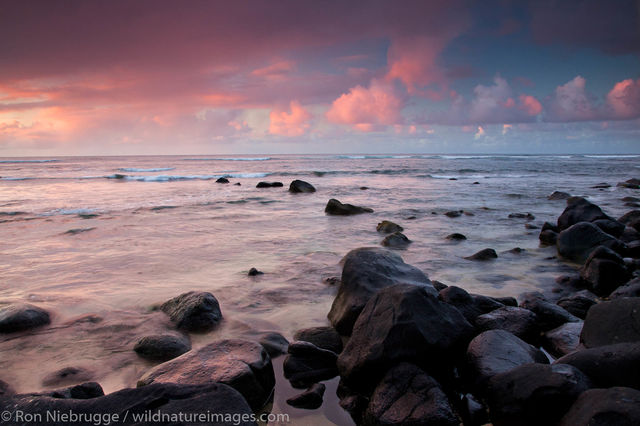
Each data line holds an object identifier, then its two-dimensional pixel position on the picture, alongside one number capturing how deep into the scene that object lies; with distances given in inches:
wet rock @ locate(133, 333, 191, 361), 132.4
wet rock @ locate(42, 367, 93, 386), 120.8
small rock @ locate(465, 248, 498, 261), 254.5
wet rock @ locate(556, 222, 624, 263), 250.5
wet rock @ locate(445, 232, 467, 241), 316.8
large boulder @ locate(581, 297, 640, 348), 107.0
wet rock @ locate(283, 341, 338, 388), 118.3
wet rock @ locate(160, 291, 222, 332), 155.9
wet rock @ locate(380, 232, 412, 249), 297.1
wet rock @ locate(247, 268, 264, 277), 223.0
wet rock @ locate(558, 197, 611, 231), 325.4
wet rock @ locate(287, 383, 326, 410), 106.5
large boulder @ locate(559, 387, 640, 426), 68.7
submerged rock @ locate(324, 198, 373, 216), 446.9
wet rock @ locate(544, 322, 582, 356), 128.2
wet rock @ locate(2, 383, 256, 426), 74.8
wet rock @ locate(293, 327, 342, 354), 134.0
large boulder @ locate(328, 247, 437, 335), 146.3
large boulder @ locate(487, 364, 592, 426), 83.5
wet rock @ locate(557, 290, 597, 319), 161.8
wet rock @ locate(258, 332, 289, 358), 134.4
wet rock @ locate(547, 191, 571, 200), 600.6
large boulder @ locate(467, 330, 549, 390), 105.1
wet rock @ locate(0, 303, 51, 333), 152.9
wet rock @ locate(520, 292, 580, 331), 145.1
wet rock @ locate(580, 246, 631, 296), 193.3
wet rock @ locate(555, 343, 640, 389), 86.4
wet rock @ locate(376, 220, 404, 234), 347.9
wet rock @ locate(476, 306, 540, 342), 136.0
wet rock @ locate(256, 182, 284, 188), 796.4
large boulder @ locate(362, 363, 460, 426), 91.7
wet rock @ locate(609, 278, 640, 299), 165.0
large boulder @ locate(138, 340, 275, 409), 102.0
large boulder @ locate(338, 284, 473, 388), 107.0
